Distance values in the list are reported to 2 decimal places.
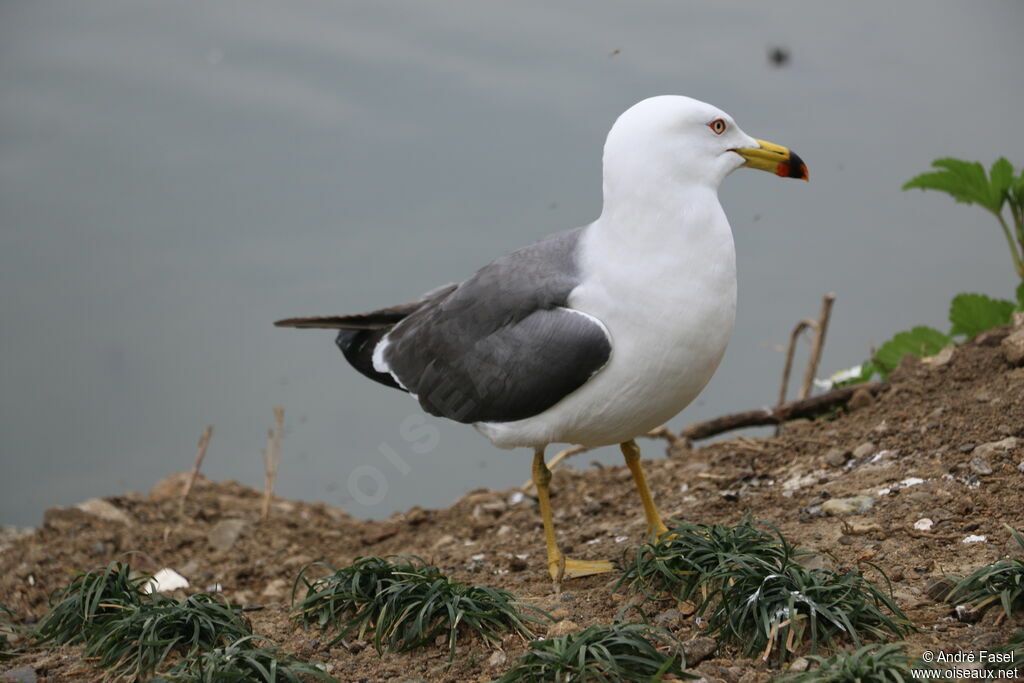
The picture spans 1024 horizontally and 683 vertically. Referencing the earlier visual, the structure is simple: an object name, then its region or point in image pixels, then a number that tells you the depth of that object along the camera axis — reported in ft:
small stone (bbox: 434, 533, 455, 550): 42.65
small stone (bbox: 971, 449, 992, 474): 32.94
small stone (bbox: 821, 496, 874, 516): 32.81
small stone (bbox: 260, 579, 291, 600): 40.14
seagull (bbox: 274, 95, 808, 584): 27.27
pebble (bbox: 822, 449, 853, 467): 38.32
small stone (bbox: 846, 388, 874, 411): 44.24
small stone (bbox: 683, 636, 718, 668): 23.76
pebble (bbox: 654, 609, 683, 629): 25.70
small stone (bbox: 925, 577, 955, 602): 25.85
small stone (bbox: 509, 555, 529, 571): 34.30
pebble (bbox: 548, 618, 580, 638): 25.82
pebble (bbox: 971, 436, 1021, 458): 33.91
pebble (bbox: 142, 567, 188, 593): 40.98
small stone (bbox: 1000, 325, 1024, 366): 39.22
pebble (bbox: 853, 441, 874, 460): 38.19
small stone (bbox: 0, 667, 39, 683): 25.71
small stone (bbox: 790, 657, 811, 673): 22.24
